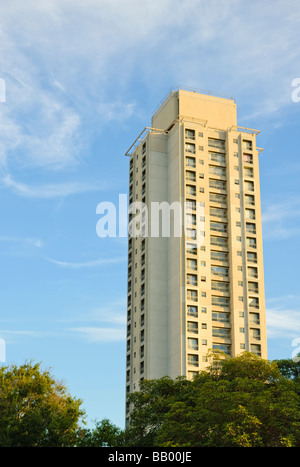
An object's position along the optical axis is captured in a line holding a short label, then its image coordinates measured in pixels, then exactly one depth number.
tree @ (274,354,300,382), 81.75
